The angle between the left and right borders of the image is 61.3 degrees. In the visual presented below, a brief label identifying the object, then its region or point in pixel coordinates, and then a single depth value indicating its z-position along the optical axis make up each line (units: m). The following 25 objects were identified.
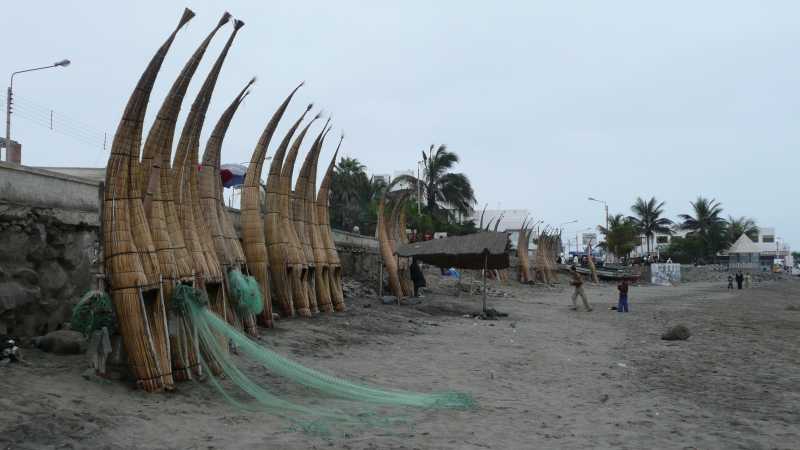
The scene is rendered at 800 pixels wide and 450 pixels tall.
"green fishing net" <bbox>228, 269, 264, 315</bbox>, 9.62
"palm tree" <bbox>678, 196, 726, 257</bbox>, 70.31
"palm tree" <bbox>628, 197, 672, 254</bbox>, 66.62
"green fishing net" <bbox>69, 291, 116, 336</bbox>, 6.95
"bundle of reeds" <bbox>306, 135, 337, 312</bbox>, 15.53
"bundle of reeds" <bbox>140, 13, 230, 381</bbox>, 7.64
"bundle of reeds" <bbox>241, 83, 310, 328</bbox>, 12.78
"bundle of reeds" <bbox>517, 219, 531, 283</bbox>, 40.22
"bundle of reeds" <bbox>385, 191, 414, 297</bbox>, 22.44
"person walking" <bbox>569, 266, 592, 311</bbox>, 21.66
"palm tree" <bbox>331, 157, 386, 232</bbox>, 41.25
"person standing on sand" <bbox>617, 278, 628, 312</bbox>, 21.89
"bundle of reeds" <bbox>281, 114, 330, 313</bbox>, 14.34
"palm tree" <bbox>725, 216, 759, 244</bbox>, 76.94
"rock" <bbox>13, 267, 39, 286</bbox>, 8.20
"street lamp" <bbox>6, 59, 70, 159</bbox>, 19.38
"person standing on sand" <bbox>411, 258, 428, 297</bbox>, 22.33
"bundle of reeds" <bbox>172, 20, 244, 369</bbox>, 8.77
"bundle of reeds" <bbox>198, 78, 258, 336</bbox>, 10.69
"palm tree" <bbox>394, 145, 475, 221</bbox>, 43.88
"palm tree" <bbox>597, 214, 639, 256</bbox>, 58.84
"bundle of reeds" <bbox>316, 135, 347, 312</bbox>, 16.17
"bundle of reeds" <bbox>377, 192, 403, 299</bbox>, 20.94
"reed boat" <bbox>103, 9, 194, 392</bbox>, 7.04
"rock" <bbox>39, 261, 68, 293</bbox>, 8.59
